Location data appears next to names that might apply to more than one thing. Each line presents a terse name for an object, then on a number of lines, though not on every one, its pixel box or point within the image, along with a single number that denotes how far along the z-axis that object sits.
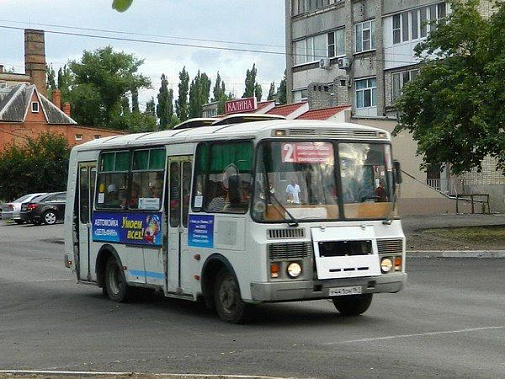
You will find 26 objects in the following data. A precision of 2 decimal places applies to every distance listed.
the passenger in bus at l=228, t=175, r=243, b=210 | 13.15
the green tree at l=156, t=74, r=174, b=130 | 110.31
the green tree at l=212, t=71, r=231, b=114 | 113.75
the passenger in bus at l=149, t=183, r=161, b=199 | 15.10
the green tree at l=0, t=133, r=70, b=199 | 66.94
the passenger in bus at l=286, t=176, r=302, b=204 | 12.95
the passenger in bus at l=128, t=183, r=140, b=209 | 15.70
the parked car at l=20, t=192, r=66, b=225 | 48.19
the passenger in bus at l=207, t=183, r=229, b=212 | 13.49
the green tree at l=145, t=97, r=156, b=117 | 113.50
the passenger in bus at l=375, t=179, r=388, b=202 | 13.65
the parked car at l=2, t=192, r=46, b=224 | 49.97
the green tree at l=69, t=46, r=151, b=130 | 108.88
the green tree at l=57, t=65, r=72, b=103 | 110.50
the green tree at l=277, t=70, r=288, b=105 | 93.16
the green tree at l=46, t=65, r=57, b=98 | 127.00
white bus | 12.75
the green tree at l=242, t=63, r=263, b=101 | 111.38
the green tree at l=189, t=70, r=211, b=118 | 109.94
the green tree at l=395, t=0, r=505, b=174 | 29.38
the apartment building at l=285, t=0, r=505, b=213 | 47.94
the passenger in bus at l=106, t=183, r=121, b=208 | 16.41
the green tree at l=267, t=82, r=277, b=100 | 113.26
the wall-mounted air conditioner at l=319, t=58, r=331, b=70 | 57.06
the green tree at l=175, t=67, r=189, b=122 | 110.88
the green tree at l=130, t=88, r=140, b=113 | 111.29
